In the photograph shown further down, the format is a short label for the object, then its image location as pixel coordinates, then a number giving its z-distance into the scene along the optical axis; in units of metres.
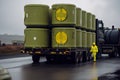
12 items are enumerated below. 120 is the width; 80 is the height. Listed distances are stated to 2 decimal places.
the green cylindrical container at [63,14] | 25.98
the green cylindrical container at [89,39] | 31.34
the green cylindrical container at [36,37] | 26.66
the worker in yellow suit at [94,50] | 30.94
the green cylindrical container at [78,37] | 27.58
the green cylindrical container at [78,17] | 27.52
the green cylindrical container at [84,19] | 29.38
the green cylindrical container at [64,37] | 26.20
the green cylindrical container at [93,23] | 33.07
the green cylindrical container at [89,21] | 31.25
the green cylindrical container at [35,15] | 26.48
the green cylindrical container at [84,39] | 29.50
